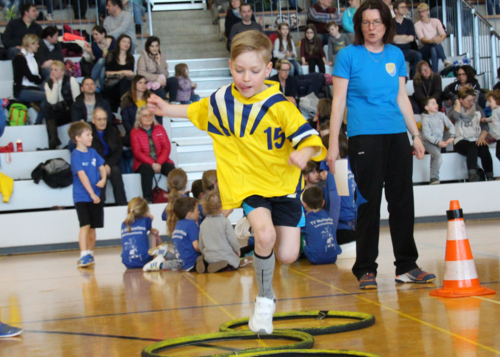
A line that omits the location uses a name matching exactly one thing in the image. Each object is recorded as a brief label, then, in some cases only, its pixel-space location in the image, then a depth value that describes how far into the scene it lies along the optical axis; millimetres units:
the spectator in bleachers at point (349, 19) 11500
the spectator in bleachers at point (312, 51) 10680
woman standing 3766
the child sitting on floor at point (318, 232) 5234
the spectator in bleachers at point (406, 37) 10992
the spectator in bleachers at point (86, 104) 8750
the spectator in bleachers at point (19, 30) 10203
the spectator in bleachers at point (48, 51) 9586
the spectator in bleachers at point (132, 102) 8914
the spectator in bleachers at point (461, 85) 10125
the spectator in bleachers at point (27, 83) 9320
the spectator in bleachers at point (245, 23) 10680
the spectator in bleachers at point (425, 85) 9859
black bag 8273
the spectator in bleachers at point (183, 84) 9969
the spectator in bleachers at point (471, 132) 9180
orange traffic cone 3398
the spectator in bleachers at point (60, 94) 8969
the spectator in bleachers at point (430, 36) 11336
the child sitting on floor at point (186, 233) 5488
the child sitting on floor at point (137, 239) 6000
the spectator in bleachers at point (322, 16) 11727
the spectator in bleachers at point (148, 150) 8461
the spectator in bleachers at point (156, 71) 9633
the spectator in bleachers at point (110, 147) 8312
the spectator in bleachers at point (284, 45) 10805
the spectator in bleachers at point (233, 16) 11280
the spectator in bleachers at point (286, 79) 9602
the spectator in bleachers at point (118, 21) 10781
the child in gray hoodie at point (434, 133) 9117
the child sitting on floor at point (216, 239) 5238
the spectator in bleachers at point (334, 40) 11117
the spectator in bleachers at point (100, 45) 10141
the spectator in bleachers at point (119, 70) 9539
